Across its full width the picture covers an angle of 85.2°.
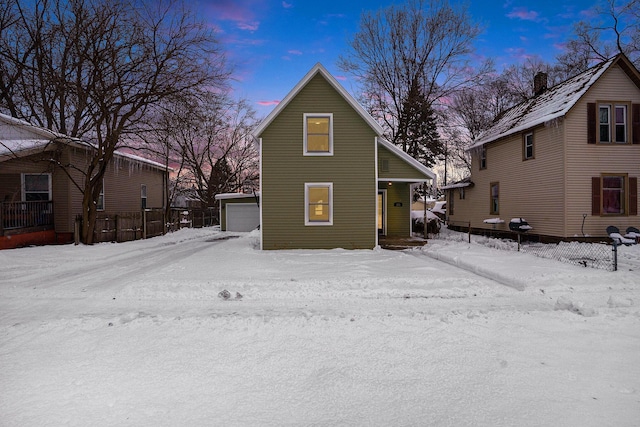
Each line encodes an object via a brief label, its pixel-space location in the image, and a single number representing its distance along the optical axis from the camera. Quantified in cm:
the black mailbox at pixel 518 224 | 1566
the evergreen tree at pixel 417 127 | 2556
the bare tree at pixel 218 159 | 3262
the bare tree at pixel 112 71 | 1392
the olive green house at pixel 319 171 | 1326
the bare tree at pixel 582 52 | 2192
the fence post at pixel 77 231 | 1385
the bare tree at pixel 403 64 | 2447
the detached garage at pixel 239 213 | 2302
